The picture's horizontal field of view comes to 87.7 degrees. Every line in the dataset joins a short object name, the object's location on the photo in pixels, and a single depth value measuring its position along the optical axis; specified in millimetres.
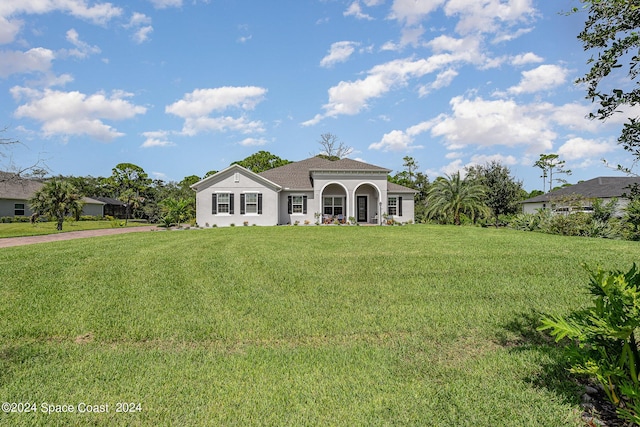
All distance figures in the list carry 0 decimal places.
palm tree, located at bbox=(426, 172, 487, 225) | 26672
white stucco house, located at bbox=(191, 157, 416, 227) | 24766
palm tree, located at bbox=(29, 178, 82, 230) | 26406
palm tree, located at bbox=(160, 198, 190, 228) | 24992
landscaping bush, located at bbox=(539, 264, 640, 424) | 2672
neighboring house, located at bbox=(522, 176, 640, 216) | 21264
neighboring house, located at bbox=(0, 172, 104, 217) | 35031
